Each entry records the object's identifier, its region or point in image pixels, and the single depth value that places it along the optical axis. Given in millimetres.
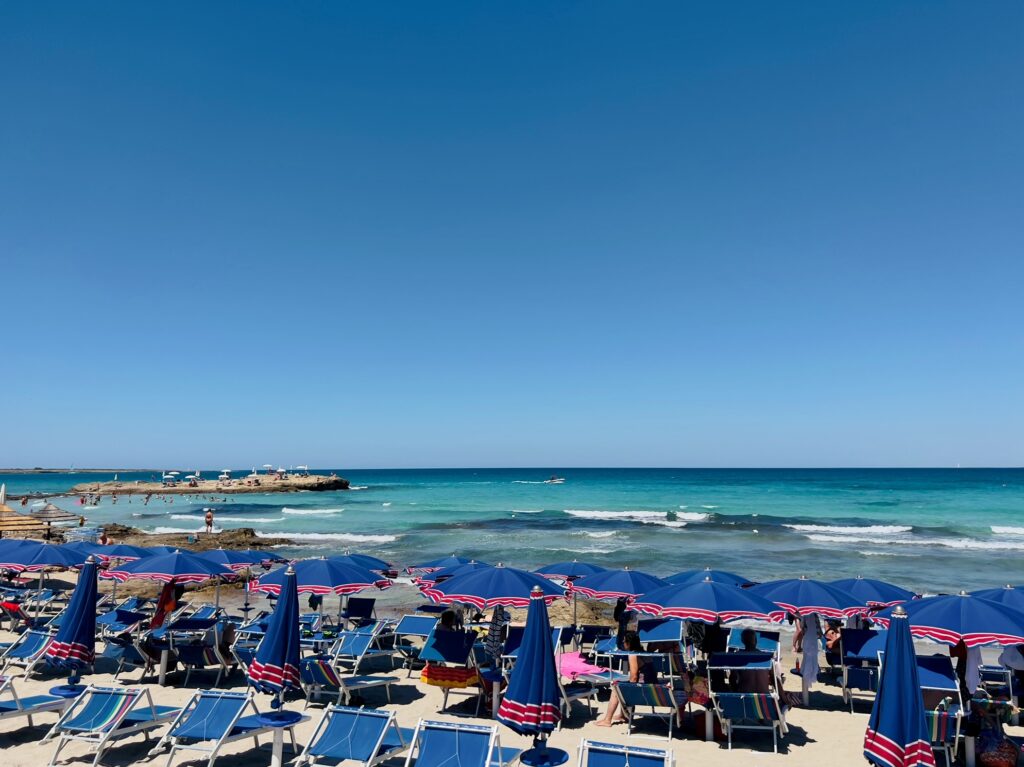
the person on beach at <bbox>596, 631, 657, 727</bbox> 9352
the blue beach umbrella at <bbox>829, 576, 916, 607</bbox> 11344
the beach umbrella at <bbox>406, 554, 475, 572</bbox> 15507
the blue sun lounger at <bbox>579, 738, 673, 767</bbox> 6043
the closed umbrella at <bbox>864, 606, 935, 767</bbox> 5586
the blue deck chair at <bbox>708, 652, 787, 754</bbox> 8273
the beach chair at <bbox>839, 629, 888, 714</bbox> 9648
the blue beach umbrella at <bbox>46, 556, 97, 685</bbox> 8531
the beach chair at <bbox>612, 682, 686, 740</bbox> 8656
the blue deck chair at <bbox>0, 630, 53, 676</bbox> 10133
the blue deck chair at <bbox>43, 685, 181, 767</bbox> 7258
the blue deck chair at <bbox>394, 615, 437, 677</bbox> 12102
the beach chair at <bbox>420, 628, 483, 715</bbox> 9734
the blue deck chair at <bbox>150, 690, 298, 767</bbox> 7000
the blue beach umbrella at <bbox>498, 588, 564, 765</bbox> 6355
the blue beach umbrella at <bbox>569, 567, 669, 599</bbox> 11516
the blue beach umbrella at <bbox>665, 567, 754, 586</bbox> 12328
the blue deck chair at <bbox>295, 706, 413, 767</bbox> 6707
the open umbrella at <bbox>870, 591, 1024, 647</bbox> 7859
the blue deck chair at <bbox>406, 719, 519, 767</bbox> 6457
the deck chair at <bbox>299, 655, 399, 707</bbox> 9523
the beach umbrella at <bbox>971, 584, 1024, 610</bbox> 9414
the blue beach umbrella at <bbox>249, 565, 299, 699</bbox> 7160
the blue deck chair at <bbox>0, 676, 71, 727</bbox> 7762
